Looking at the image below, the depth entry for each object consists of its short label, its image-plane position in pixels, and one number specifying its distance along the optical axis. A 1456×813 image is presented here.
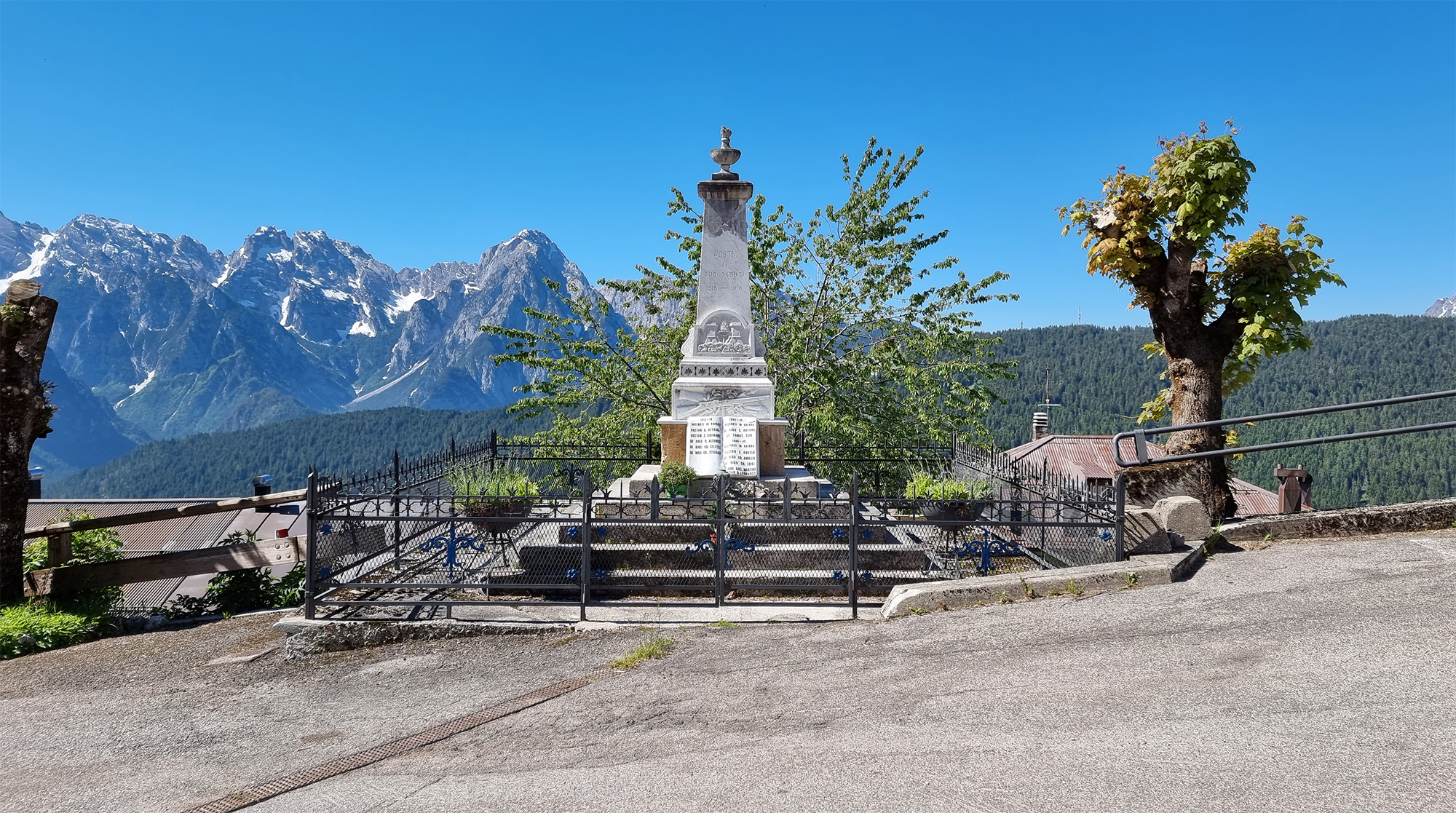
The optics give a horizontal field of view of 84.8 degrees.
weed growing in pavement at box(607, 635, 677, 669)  5.91
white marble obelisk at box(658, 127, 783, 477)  11.48
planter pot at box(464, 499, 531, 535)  8.04
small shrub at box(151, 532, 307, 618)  9.65
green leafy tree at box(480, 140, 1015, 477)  17.22
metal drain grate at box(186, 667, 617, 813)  4.18
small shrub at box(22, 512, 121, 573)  10.76
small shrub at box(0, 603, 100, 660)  8.09
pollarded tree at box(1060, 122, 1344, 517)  9.76
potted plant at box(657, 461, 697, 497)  10.34
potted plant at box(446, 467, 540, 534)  7.41
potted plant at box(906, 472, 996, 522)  8.21
